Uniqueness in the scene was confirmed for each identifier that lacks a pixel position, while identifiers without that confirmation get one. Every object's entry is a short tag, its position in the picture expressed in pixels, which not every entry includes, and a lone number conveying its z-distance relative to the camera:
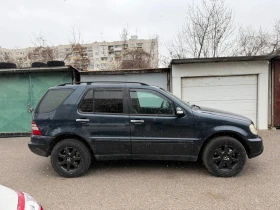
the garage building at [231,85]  8.17
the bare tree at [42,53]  19.09
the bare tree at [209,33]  15.29
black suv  4.11
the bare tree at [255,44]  16.89
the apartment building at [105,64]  20.92
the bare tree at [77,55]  19.67
